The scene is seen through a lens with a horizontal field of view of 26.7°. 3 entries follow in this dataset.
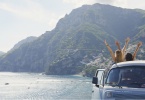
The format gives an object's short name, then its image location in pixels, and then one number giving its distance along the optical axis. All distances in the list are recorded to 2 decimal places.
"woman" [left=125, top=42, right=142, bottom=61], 12.39
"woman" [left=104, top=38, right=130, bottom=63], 12.09
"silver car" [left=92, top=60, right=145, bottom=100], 8.59
